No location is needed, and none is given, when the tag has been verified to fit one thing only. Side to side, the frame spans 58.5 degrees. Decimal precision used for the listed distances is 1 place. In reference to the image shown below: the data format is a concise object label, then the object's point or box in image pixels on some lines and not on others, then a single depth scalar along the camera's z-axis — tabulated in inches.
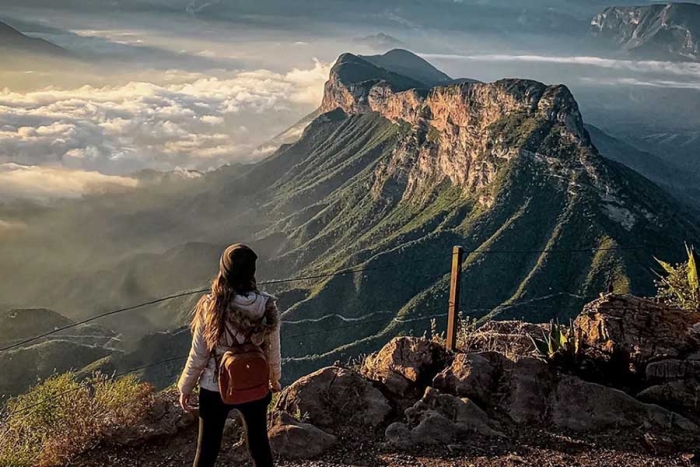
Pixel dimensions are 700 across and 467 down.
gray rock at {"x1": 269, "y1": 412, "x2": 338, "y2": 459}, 283.3
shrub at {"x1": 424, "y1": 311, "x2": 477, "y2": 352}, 382.0
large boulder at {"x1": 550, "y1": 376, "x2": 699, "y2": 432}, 303.9
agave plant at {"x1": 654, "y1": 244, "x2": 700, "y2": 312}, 409.7
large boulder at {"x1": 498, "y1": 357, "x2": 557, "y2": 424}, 314.1
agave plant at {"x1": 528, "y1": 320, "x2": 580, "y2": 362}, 347.9
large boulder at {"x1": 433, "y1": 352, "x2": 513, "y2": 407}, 325.4
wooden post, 352.5
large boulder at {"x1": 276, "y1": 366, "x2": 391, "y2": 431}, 314.8
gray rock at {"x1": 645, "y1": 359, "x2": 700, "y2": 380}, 330.3
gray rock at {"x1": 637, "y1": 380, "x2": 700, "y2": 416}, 319.3
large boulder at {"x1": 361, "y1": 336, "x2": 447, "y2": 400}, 342.6
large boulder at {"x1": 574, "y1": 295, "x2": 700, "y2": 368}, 341.1
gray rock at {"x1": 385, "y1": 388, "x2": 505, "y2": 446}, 292.7
